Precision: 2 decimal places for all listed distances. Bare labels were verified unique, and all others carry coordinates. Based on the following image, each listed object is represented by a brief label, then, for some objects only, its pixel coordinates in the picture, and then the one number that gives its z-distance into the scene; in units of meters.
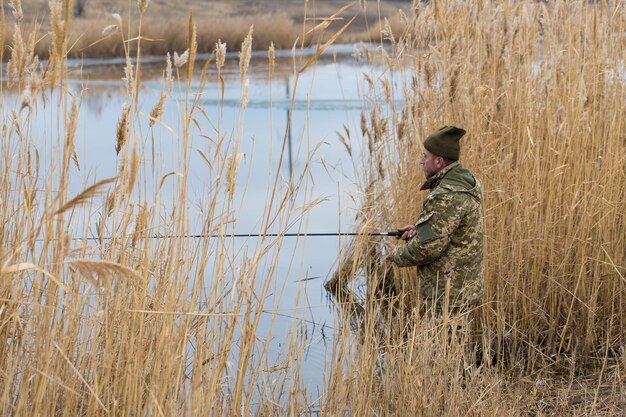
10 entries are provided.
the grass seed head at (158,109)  4.90
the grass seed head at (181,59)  4.87
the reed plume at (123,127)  4.44
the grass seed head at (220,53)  4.85
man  7.61
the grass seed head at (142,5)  4.39
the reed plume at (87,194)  2.96
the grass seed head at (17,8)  5.12
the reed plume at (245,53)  4.75
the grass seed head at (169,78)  5.06
